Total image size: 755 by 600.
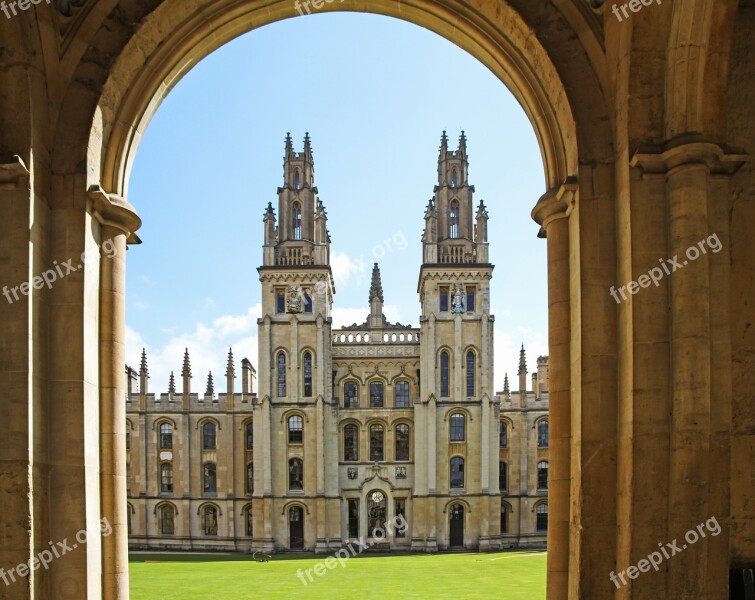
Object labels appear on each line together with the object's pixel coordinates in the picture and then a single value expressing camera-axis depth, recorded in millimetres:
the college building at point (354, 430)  54000
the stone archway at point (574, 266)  6488
